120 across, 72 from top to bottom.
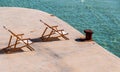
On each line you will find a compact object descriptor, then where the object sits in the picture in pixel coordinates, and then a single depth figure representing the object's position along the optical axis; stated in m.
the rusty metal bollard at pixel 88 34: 19.73
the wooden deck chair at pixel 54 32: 19.93
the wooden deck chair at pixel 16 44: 17.51
